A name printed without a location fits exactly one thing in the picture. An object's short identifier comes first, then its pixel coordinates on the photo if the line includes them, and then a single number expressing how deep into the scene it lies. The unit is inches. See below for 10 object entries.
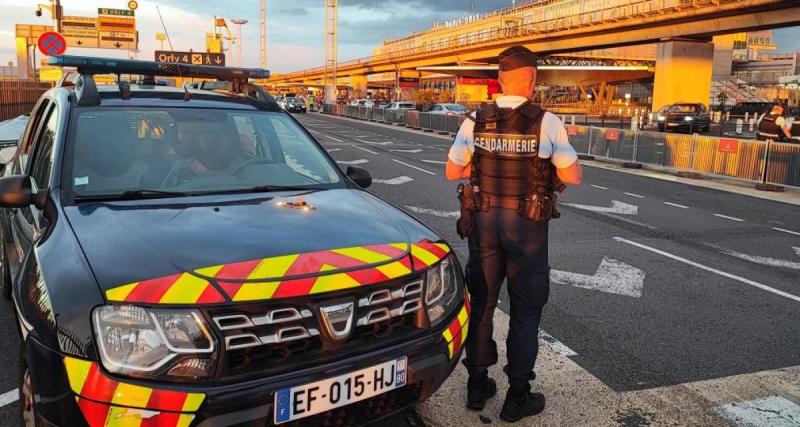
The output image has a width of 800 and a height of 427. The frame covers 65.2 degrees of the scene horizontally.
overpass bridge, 1353.3
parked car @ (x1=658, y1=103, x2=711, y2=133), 1382.9
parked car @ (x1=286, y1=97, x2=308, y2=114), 2031.0
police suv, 84.2
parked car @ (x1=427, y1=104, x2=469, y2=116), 1437.0
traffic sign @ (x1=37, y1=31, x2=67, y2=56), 559.5
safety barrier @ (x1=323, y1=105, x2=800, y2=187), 538.0
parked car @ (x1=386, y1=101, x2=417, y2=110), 2058.3
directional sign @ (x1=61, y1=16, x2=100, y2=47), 1728.6
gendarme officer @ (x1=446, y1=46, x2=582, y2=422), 122.6
